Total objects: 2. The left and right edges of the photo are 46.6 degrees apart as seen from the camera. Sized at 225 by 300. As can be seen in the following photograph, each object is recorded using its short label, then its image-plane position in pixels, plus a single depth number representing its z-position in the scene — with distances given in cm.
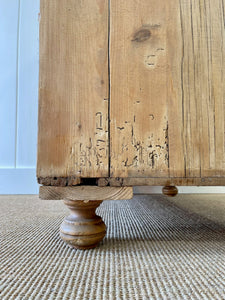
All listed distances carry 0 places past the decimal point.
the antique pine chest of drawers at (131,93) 44
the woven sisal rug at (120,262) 31
